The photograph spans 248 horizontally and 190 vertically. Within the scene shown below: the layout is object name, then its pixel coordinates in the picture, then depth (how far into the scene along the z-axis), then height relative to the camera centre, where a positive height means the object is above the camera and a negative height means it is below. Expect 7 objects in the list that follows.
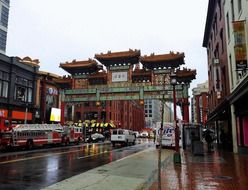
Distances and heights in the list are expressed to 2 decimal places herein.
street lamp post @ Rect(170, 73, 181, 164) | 11.22 -1.47
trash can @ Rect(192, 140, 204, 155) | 15.16 -2.12
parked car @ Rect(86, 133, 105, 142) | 38.26 -3.48
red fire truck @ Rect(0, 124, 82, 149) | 19.72 -1.69
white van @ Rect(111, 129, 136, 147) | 27.48 -2.29
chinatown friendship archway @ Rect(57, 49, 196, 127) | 28.46 +6.51
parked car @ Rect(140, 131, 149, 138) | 63.02 -4.34
